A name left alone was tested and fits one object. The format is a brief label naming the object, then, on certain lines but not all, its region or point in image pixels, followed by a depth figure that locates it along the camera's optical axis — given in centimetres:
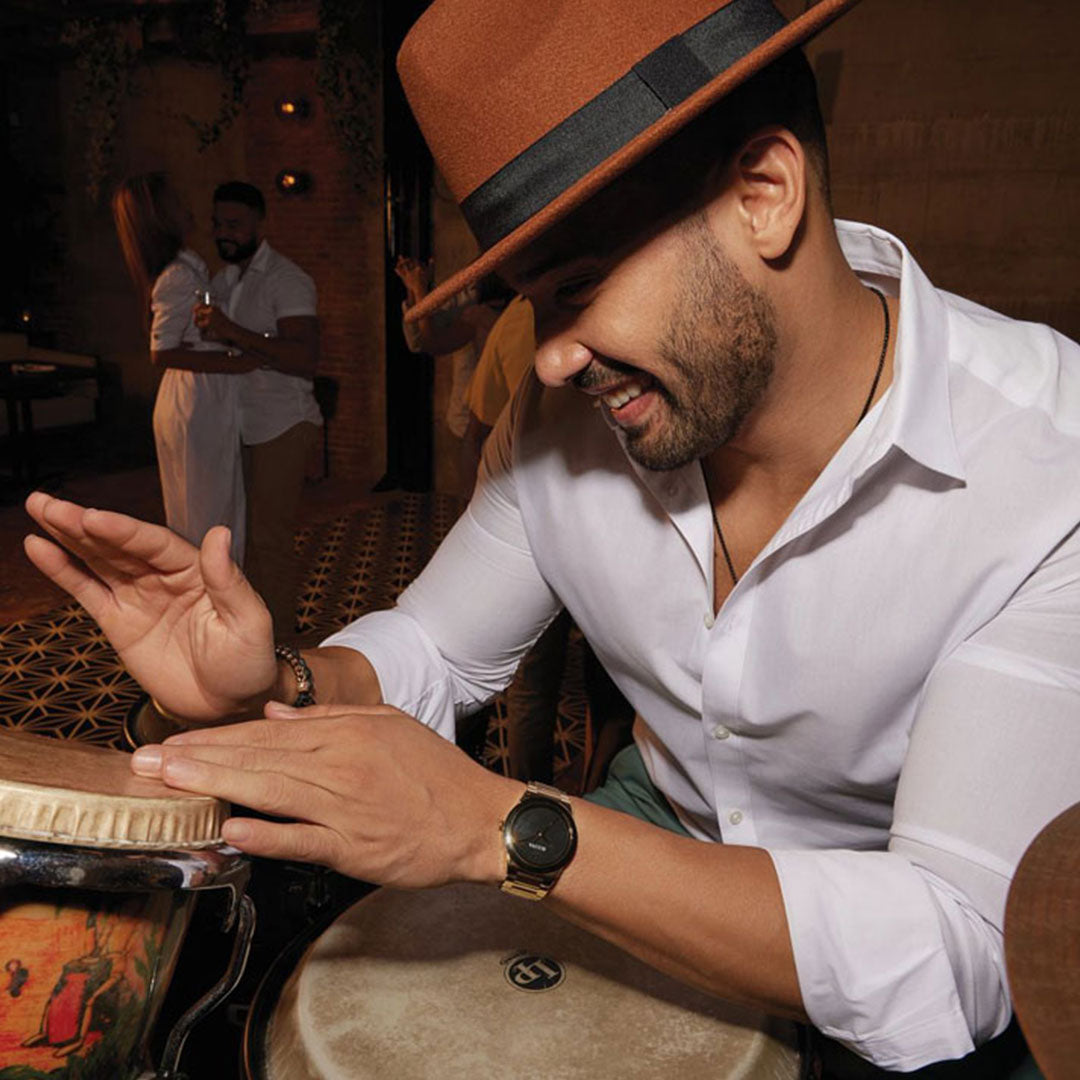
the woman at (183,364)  399
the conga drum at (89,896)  83
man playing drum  99
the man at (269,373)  411
